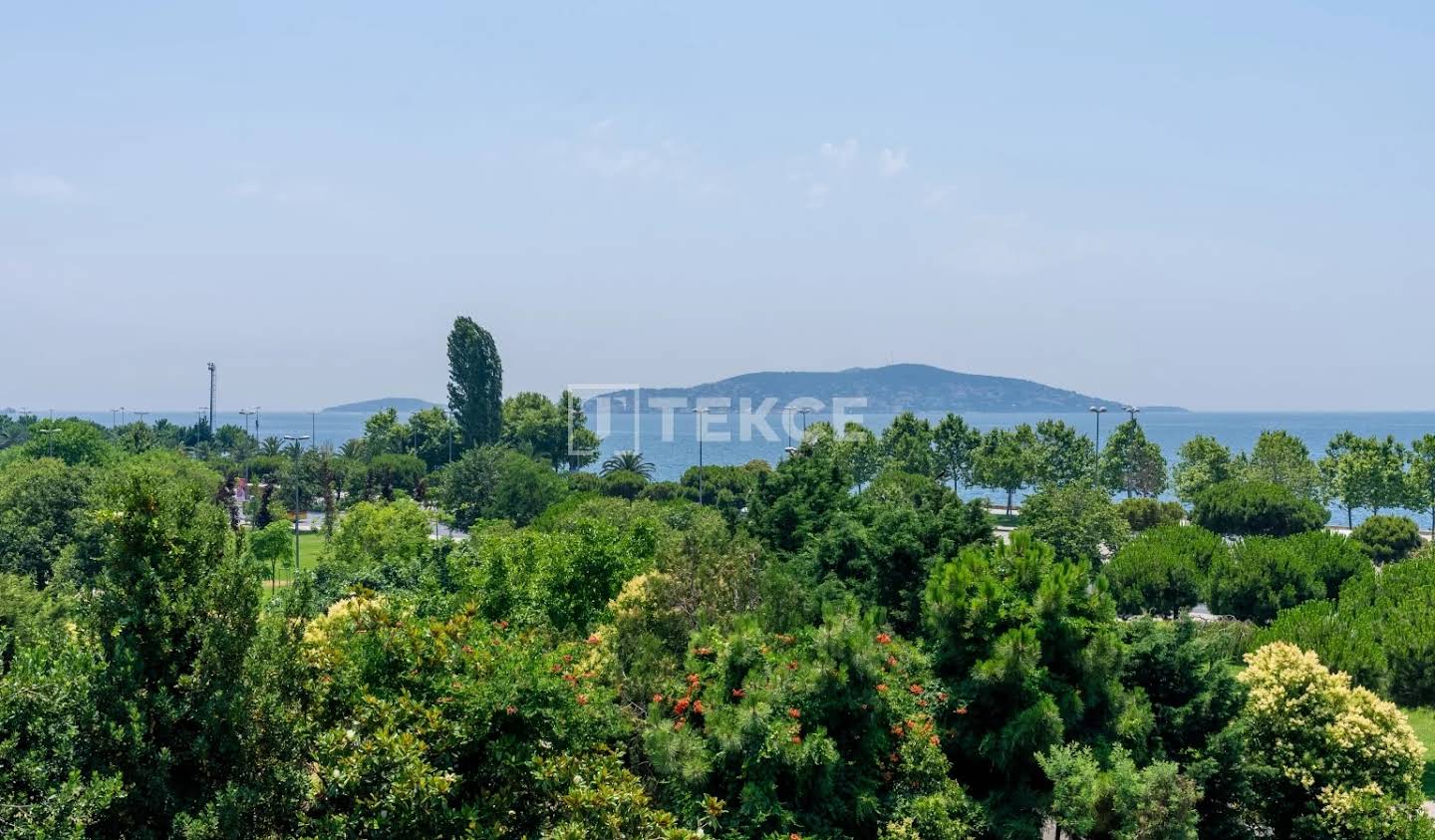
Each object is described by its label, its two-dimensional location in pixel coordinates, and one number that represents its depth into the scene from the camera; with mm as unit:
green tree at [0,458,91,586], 44469
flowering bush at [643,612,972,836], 14148
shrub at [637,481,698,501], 74375
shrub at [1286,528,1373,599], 35906
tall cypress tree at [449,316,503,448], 93188
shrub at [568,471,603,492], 73438
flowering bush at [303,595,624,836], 11859
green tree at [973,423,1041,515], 71500
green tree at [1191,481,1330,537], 55688
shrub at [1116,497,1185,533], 60969
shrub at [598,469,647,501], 75875
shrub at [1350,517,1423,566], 50281
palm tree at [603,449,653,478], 84250
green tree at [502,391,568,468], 97062
